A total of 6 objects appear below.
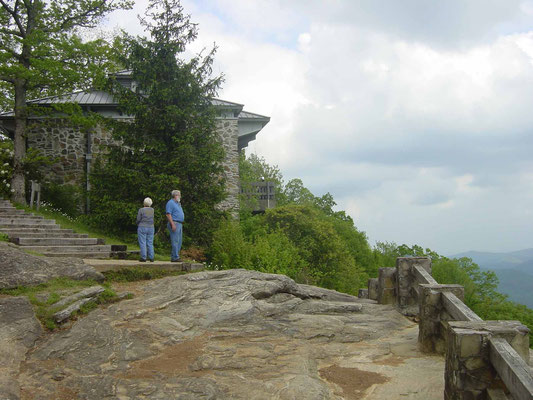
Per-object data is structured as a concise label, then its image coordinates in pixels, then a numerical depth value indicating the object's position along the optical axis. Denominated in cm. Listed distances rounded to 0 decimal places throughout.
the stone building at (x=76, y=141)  2225
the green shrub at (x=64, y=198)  2105
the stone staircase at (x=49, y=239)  1202
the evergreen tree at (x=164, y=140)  1677
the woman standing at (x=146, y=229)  1143
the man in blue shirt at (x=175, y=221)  1161
